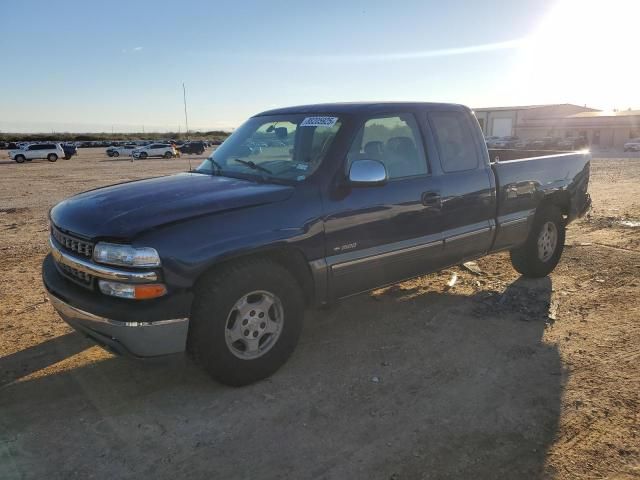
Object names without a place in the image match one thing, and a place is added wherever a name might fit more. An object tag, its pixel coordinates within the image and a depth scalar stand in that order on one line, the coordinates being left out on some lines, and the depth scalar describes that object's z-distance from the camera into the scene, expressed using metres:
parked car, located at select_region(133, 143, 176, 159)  45.53
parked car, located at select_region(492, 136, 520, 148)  49.00
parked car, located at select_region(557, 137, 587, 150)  41.82
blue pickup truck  3.09
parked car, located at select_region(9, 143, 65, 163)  38.75
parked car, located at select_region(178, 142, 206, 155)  49.91
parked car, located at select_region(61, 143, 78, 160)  42.78
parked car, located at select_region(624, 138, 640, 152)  42.47
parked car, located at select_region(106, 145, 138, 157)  48.03
